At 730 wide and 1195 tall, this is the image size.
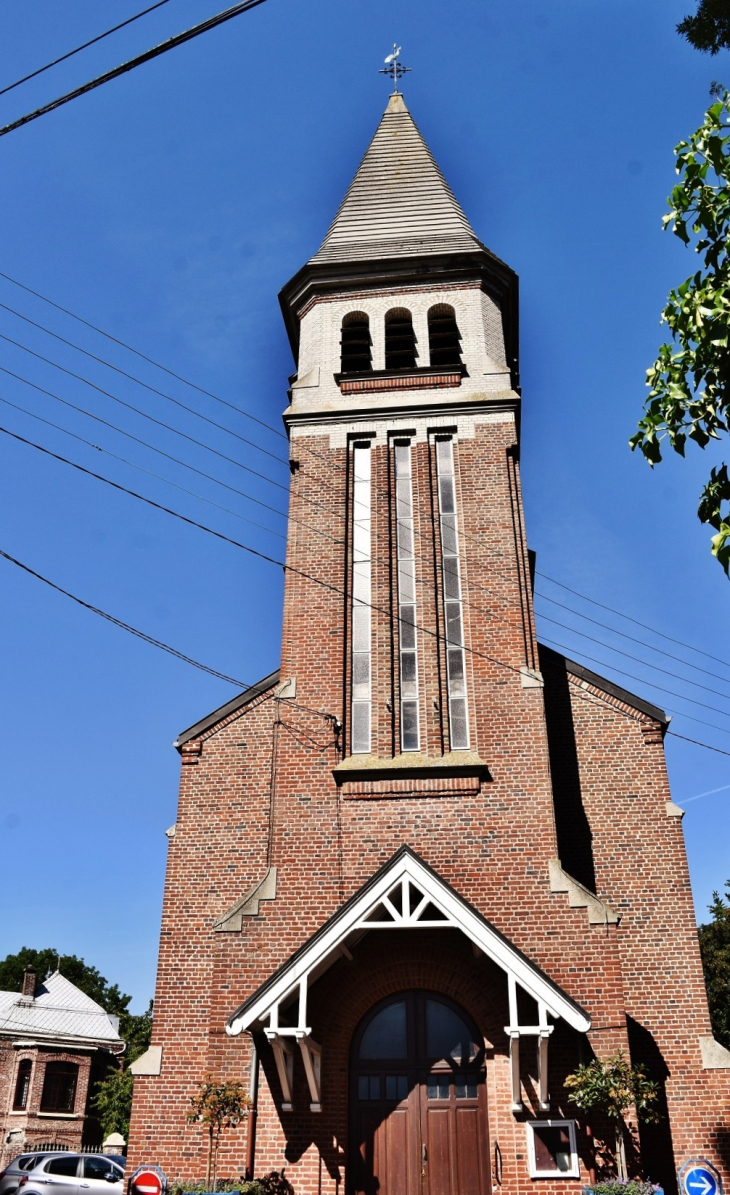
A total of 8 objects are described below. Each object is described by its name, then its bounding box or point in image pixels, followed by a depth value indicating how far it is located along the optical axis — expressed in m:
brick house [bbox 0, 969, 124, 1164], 37.31
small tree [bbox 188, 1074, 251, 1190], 12.86
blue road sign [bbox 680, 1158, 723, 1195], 11.68
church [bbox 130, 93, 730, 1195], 13.05
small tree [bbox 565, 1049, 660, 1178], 12.22
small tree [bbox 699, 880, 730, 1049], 40.69
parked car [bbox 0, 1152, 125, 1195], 21.25
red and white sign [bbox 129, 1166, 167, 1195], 12.76
